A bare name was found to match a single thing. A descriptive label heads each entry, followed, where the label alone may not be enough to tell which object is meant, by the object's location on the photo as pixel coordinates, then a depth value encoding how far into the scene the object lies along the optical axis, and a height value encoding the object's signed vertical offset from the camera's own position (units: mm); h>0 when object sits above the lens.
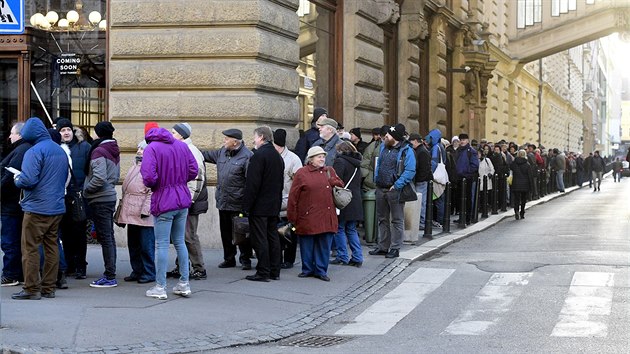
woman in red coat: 12805 -395
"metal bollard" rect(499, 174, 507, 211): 27523 -458
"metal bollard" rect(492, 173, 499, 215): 26078 -507
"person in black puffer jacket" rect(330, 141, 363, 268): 14109 -444
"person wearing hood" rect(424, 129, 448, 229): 20125 +280
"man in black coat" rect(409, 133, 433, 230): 18094 +203
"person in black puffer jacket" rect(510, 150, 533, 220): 25438 -191
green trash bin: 16469 -657
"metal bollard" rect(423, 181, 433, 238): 18438 -710
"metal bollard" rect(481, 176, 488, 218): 24484 -601
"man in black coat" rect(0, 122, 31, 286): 11406 -468
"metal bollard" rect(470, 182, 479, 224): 23125 -700
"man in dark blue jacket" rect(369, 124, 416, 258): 14969 -132
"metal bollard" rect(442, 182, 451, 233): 19906 -693
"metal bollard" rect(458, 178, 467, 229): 21453 -755
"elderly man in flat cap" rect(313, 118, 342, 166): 14398 +421
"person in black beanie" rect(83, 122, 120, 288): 11844 -210
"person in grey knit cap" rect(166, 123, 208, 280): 12258 -458
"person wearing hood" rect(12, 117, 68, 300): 10703 -315
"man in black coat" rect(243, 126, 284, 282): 12375 -247
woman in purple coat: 10781 -169
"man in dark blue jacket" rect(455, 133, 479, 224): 22906 +135
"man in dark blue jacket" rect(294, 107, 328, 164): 15711 +455
